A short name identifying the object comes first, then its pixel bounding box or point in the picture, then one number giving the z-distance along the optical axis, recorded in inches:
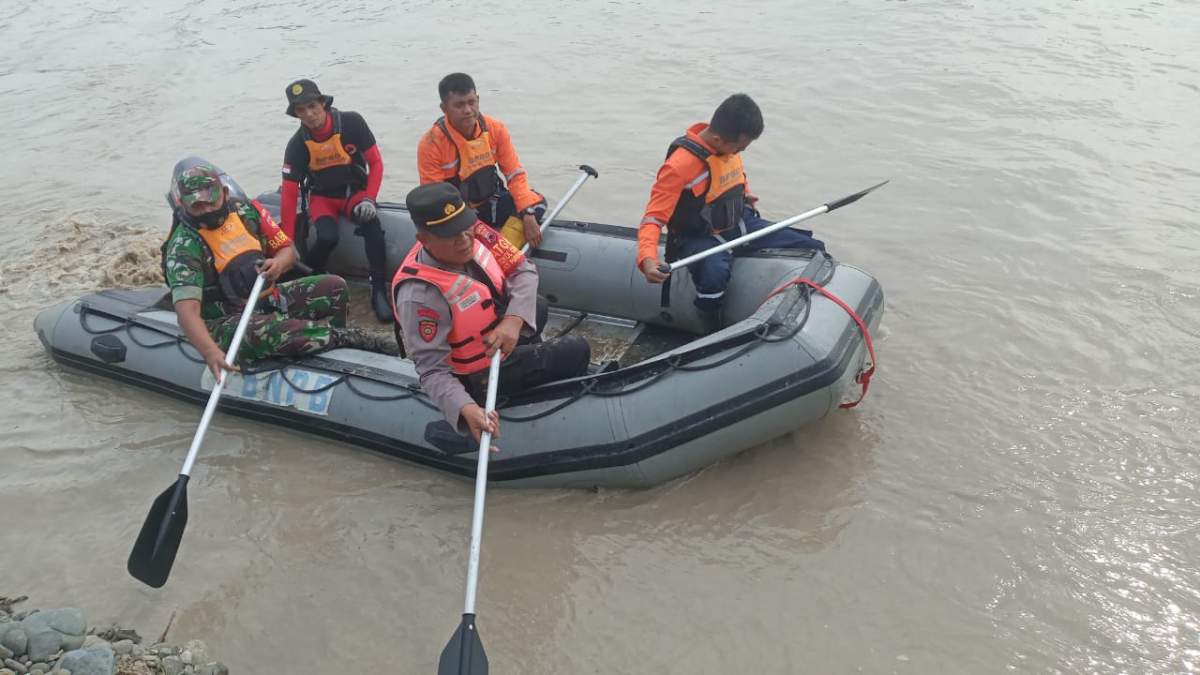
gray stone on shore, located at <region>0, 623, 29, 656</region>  107.3
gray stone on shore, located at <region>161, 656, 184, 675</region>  113.6
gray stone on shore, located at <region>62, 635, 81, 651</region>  111.6
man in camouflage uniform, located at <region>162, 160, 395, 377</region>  147.1
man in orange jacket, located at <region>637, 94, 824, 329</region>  151.7
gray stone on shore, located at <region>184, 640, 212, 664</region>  120.0
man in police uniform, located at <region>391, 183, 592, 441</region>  121.3
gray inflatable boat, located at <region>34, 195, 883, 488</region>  139.3
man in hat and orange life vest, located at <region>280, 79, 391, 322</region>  185.2
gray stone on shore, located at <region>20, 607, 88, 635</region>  114.5
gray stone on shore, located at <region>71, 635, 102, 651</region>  113.6
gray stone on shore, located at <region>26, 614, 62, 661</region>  108.3
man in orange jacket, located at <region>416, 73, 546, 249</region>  182.9
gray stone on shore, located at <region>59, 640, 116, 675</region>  105.0
